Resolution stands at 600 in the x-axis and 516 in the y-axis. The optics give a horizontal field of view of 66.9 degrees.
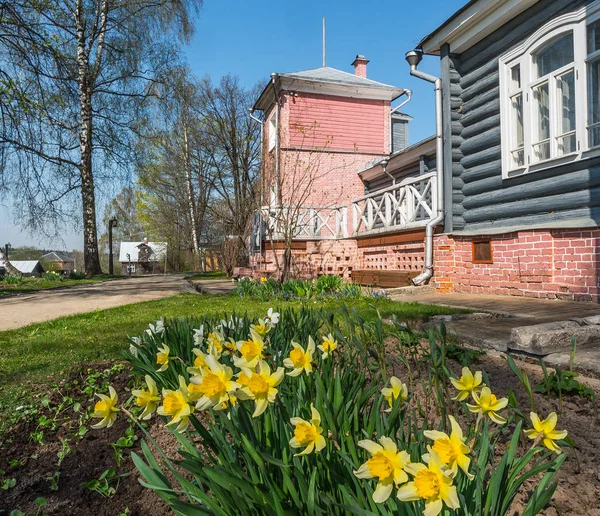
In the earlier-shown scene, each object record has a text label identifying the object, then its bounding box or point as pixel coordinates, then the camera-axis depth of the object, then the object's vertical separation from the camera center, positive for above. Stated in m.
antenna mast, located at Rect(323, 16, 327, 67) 18.58 +7.99
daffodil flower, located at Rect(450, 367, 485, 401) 1.08 -0.32
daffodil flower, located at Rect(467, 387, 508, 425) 1.00 -0.35
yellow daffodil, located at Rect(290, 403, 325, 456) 0.87 -0.36
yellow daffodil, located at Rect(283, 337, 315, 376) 1.15 -0.28
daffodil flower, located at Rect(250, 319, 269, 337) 1.65 -0.28
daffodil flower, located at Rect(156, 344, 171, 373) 1.47 -0.34
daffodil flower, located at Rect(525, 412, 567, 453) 0.94 -0.39
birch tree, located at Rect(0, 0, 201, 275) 14.31 +5.86
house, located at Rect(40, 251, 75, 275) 61.09 -0.46
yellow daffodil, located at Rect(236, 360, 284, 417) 0.91 -0.27
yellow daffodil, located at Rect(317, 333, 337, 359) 1.51 -0.32
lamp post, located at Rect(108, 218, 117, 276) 26.99 +1.37
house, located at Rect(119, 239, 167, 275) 38.17 -0.28
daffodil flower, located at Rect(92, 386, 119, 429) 1.04 -0.36
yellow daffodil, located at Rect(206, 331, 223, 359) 1.36 -0.29
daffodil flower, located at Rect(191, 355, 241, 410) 0.90 -0.26
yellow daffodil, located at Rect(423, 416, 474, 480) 0.74 -0.34
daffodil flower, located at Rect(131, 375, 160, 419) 1.04 -0.34
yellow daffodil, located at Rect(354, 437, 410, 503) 0.74 -0.35
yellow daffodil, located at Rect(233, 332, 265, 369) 1.12 -0.24
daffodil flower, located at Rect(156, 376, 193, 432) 0.93 -0.31
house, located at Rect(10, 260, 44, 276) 43.09 -0.89
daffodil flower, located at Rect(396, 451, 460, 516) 0.70 -0.37
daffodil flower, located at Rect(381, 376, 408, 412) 1.11 -0.35
